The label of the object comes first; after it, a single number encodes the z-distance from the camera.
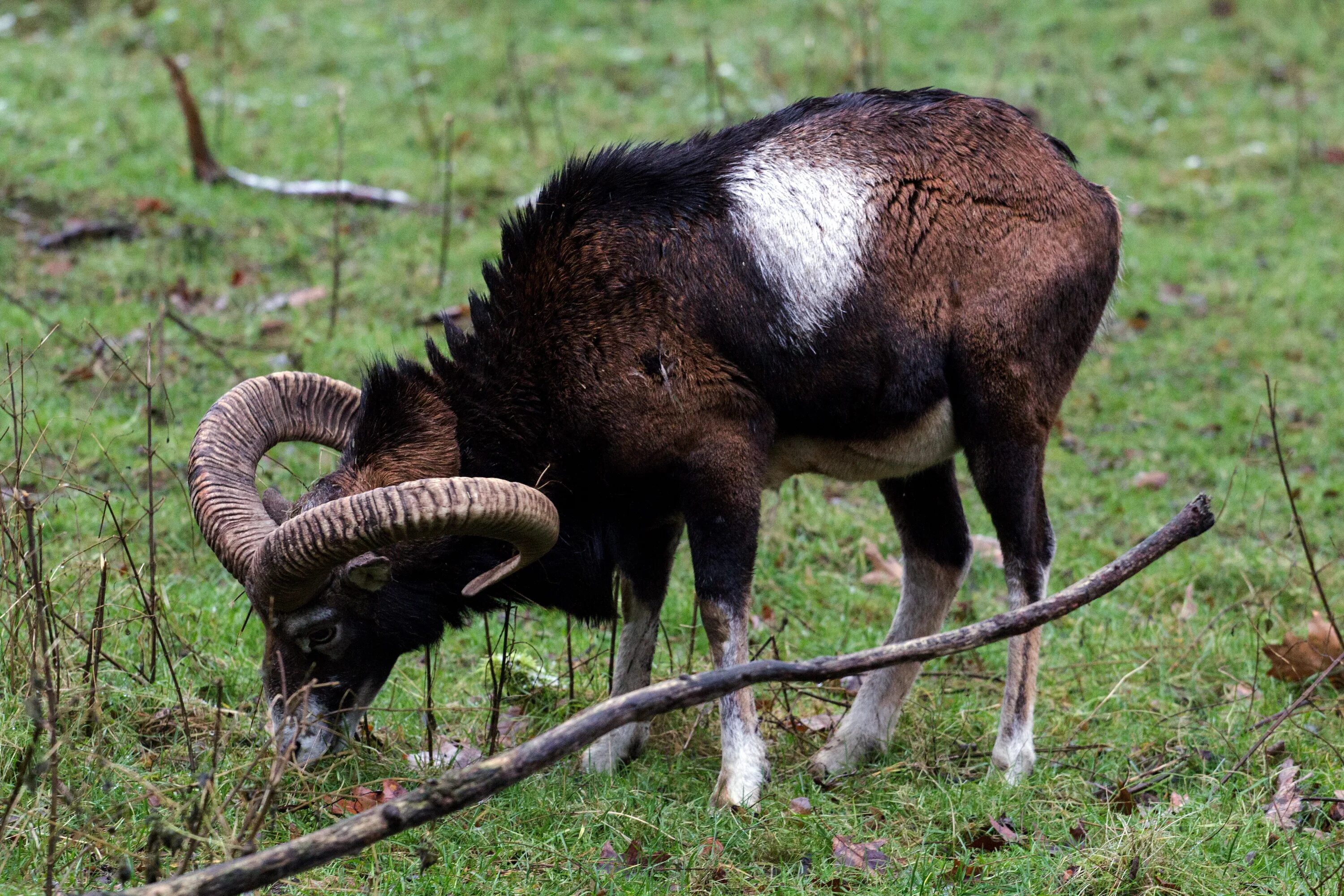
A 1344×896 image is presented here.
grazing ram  9.77
